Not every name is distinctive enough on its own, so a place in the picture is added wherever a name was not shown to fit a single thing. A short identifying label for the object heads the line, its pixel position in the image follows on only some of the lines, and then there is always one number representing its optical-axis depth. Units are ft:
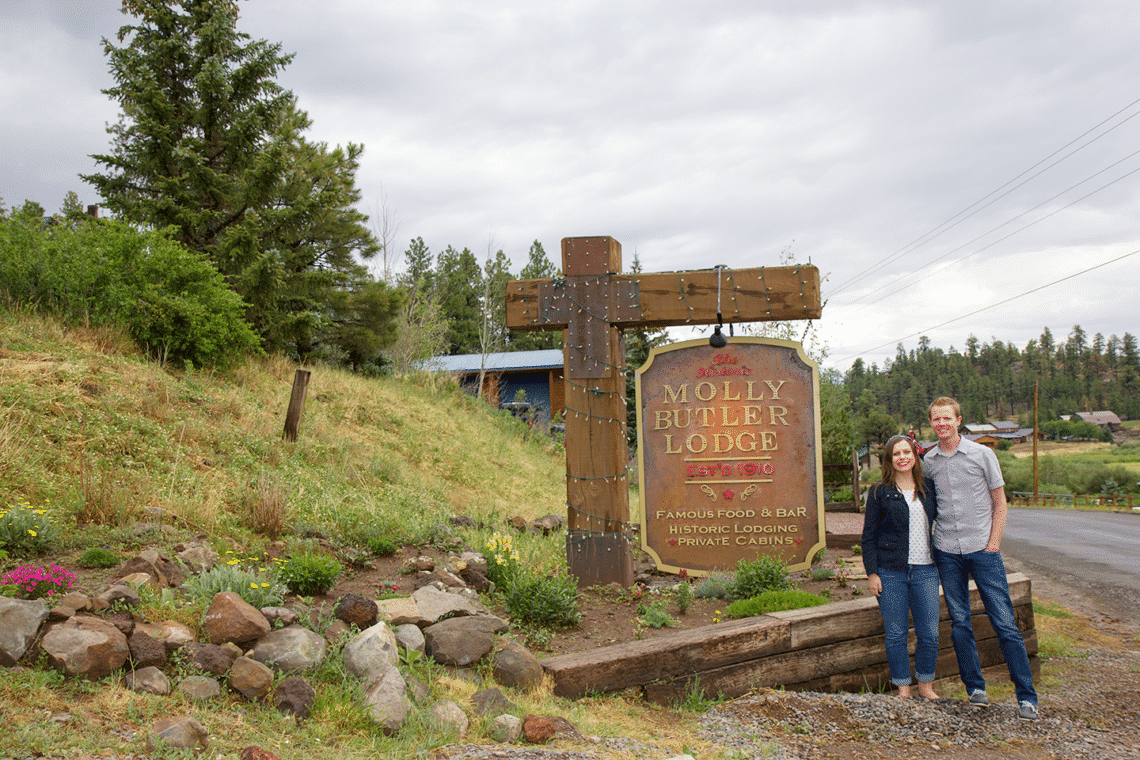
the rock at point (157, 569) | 14.39
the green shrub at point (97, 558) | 15.21
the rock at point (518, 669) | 13.21
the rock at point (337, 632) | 12.97
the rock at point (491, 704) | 11.73
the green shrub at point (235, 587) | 13.52
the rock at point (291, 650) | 11.91
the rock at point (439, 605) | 14.97
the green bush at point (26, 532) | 15.10
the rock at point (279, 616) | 12.95
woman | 14.42
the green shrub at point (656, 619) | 16.78
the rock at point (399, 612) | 14.23
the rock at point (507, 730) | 11.07
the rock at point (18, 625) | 10.55
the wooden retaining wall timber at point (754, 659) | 13.82
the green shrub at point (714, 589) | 19.14
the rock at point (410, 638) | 13.51
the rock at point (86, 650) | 10.58
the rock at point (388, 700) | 10.96
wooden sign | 20.17
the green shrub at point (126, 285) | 35.58
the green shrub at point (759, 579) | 18.30
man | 14.07
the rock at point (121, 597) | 12.48
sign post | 20.18
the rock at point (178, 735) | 9.08
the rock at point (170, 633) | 11.61
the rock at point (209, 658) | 11.34
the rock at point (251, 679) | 11.12
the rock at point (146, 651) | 11.05
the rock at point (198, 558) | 15.94
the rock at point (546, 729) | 11.18
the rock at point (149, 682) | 10.60
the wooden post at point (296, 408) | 33.22
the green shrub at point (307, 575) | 15.33
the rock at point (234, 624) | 12.16
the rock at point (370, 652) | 12.12
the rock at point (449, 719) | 11.02
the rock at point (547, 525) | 28.63
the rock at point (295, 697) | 10.88
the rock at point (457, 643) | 13.65
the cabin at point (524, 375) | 101.71
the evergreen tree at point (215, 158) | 50.62
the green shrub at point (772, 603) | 16.39
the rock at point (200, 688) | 10.73
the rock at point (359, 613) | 13.75
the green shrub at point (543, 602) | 16.55
